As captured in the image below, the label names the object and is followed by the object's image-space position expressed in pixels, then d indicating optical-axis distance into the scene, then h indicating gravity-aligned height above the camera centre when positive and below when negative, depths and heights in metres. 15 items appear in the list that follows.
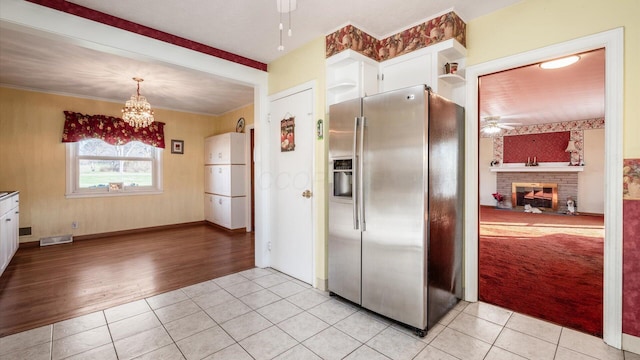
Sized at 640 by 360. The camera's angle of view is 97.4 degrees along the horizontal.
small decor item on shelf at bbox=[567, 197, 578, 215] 7.58 -0.84
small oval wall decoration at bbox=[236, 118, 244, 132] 5.75 +1.10
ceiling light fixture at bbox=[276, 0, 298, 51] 2.27 +1.42
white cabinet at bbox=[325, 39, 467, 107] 2.48 +1.01
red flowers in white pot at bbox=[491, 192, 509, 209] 8.77 -0.77
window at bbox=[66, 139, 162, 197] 4.97 +0.20
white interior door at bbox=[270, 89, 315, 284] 3.04 -0.08
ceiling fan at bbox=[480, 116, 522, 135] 6.53 +1.27
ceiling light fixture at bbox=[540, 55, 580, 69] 3.14 +1.31
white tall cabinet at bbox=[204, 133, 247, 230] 5.56 -0.04
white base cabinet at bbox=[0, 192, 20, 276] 3.18 -0.60
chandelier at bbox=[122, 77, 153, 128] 3.90 +0.94
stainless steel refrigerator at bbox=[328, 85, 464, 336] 2.05 -0.22
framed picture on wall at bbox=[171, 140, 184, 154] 5.98 +0.69
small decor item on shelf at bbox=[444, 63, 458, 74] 2.51 +0.97
